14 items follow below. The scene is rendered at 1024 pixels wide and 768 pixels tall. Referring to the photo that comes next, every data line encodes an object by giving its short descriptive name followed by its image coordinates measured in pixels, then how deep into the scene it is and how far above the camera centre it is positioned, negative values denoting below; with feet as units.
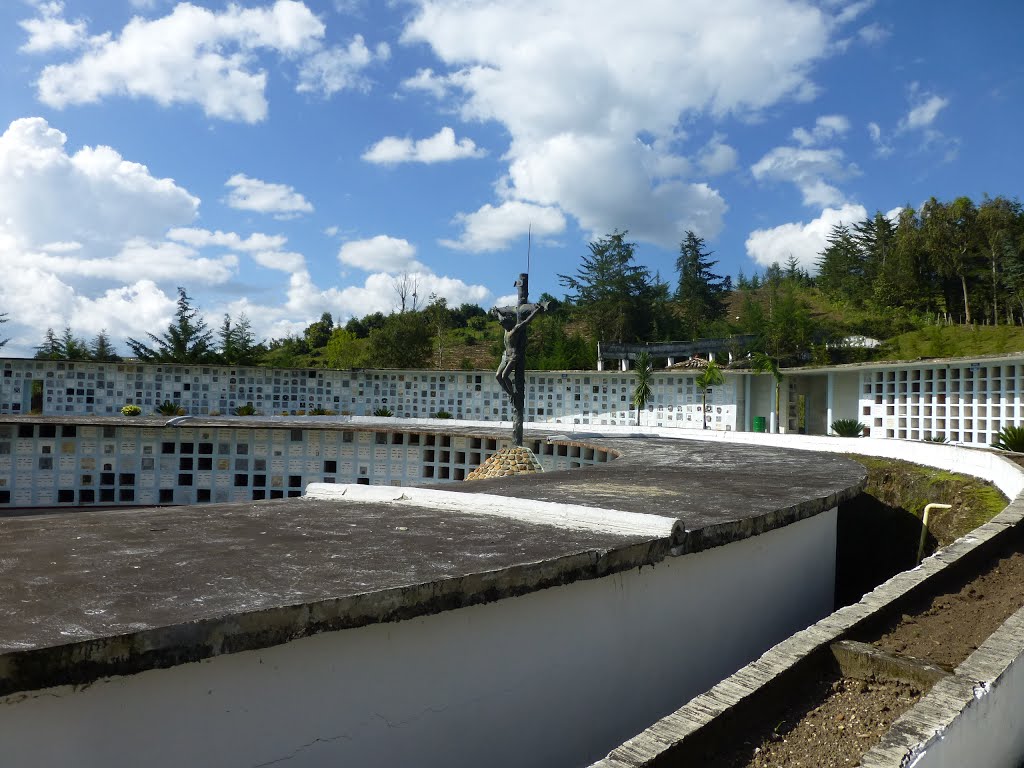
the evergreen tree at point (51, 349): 109.81 +4.54
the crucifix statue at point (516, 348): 33.99 +1.82
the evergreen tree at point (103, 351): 120.26 +4.89
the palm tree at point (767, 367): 62.69 +1.96
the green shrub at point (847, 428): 52.13 -2.84
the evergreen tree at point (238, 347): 107.34 +5.44
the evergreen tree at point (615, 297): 121.19 +15.88
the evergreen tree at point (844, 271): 126.62 +23.19
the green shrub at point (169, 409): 71.00 -3.00
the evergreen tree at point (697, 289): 136.75 +19.64
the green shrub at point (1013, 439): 36.29 -2.47
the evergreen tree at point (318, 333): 150.82 +10.45
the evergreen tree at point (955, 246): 109.70 +22.98
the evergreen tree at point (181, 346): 109.70 +5.29
